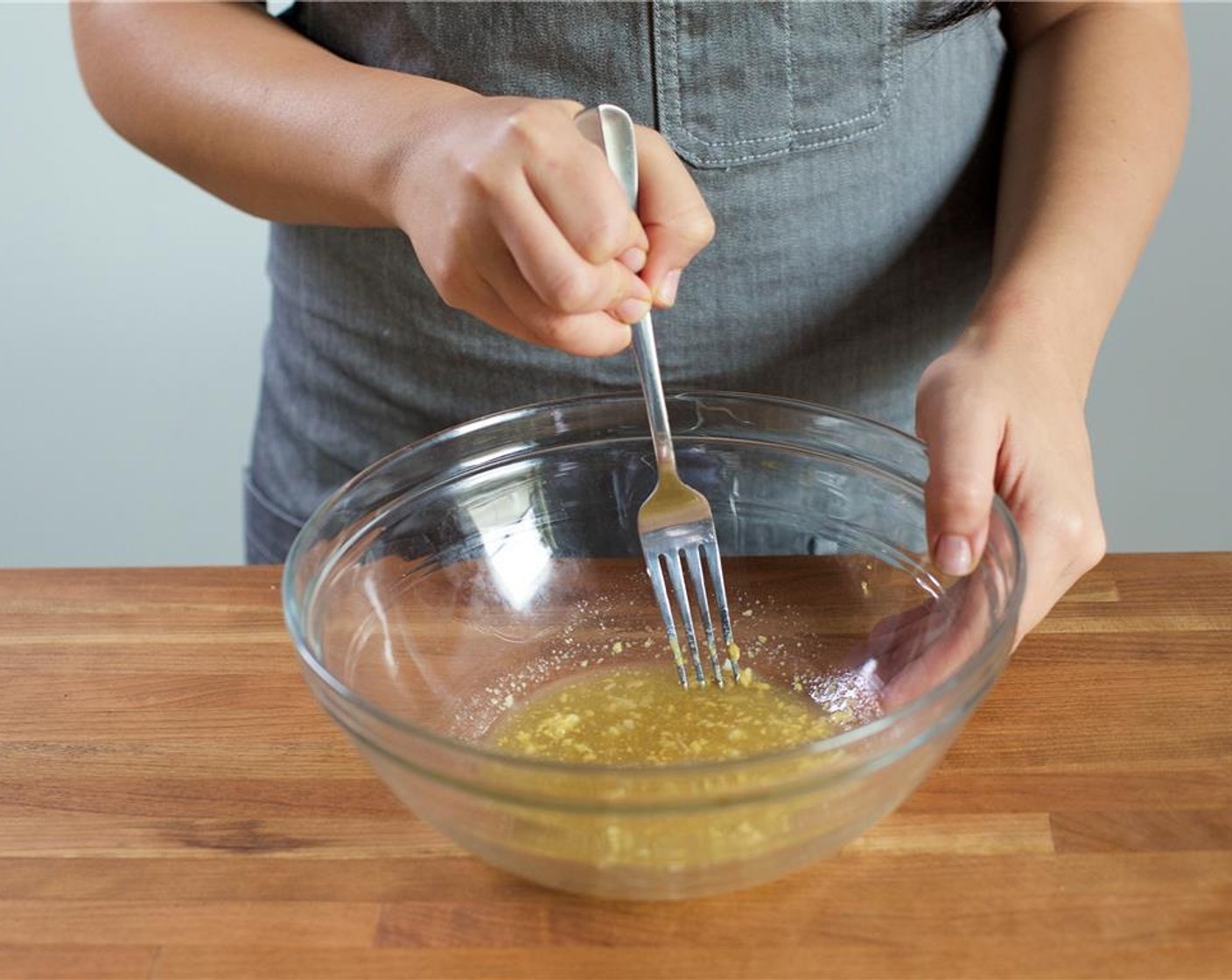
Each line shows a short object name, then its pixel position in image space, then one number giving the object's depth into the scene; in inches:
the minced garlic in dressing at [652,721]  29.1
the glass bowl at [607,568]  30.6
